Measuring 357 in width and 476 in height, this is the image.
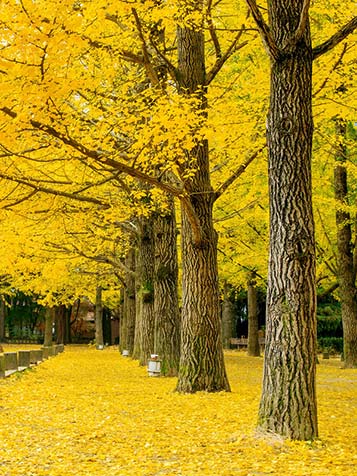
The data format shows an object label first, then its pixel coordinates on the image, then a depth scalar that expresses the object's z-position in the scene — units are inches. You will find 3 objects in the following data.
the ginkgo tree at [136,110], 311.1
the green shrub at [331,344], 1426.3
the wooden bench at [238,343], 1622.8
